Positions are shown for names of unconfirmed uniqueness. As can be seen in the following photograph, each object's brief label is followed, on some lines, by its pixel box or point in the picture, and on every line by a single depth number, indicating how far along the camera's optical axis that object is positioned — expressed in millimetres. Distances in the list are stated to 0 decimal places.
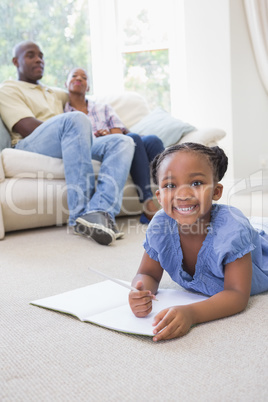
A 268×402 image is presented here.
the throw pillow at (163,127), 2674
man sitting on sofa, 2018
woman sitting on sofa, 2447
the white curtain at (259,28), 3592
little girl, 957
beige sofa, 2170
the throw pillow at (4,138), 2359
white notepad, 943
